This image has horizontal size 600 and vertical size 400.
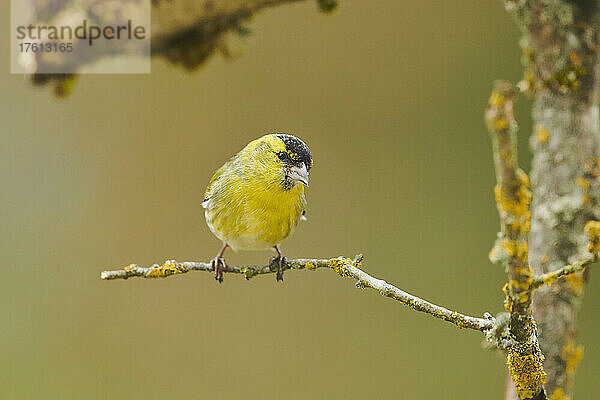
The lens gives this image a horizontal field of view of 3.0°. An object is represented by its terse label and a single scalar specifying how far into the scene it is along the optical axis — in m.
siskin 6.12
